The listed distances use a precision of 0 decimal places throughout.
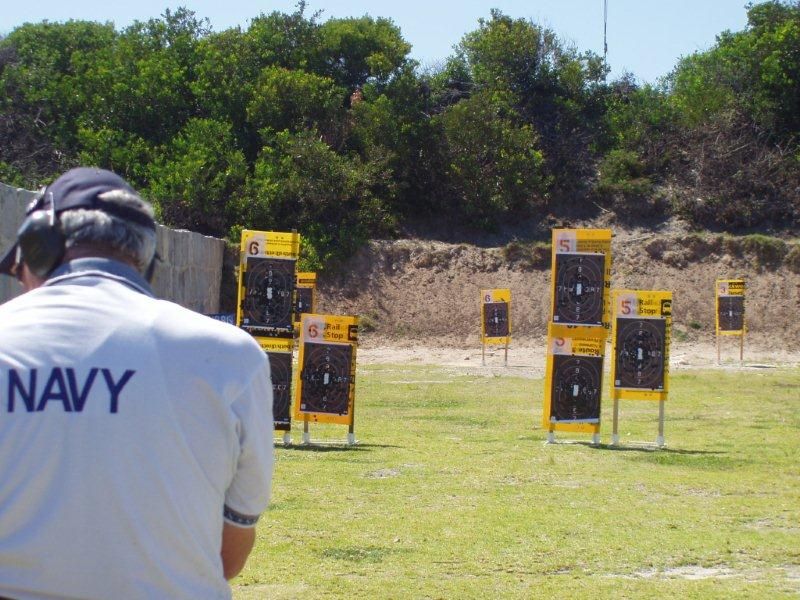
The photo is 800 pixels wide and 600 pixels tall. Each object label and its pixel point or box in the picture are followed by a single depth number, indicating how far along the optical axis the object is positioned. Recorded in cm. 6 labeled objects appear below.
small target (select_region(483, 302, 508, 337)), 2930
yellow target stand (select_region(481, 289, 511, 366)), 2927
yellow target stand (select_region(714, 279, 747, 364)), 2956
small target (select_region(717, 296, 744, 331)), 2959
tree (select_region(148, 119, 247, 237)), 3769
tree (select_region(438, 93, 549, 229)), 4097
